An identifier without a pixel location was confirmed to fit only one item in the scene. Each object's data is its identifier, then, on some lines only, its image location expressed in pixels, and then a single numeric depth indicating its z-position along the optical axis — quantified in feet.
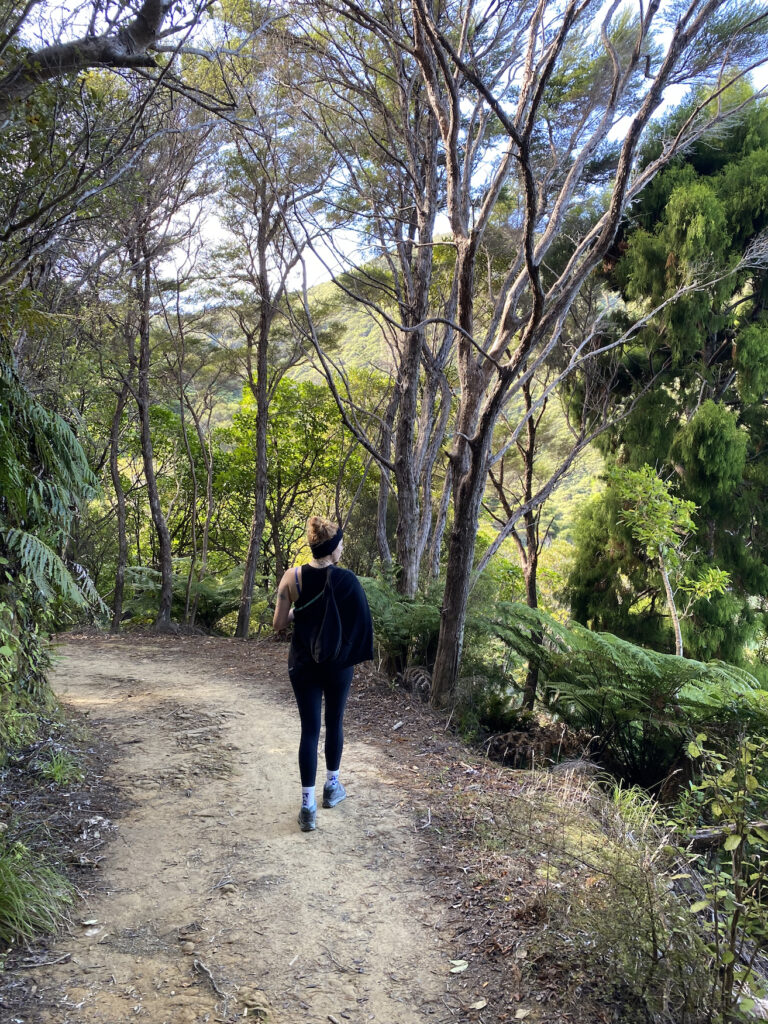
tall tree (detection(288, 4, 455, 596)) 22.27
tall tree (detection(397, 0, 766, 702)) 12.99
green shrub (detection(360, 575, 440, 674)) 20.89
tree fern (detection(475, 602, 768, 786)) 16.81
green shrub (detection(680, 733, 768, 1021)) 6.16
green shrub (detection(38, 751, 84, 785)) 12.27
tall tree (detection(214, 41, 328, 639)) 26.40
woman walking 11.78
